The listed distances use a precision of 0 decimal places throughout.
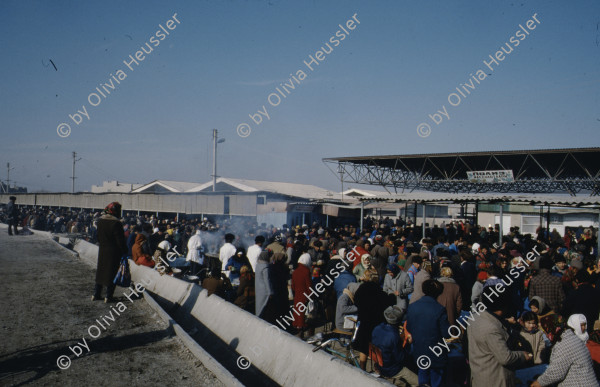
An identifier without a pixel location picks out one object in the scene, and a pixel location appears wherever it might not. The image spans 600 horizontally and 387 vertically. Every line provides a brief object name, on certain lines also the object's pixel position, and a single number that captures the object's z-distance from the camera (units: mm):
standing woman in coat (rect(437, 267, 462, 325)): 6207
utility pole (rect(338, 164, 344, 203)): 31100
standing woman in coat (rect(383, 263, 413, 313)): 7391
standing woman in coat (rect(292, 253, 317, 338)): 7289
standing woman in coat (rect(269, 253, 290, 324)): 6734
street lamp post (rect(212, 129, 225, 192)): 33378
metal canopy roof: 25875
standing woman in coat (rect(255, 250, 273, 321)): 6664
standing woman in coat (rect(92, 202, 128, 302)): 7008
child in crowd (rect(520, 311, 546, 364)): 5345
